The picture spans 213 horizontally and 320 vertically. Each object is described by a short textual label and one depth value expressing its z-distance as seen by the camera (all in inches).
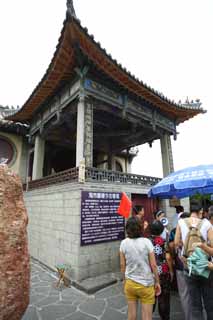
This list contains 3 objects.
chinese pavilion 225.6
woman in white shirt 96.3
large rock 108.3
